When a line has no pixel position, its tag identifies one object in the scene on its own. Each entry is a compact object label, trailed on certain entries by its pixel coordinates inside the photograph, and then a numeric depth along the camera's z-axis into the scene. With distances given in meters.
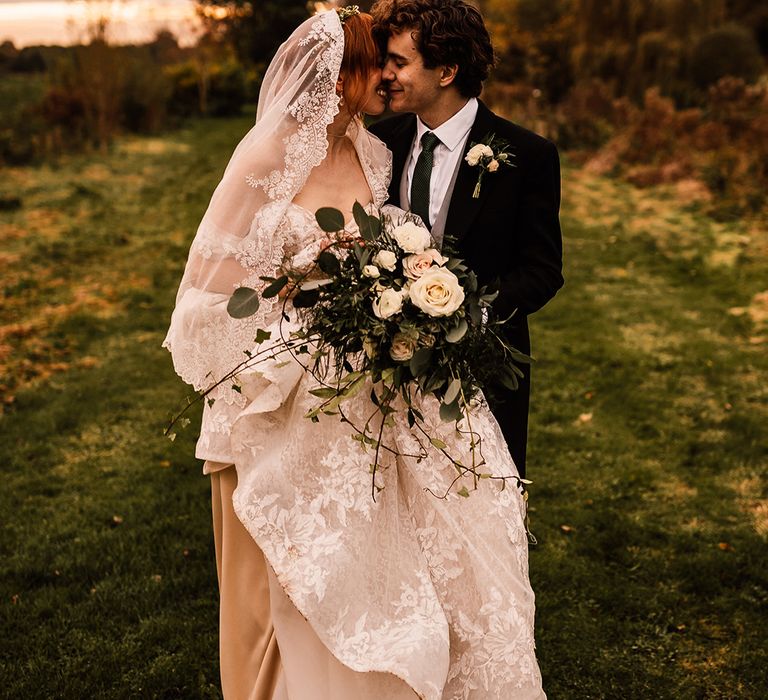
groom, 2.92
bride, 2.43
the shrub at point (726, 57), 16.66
